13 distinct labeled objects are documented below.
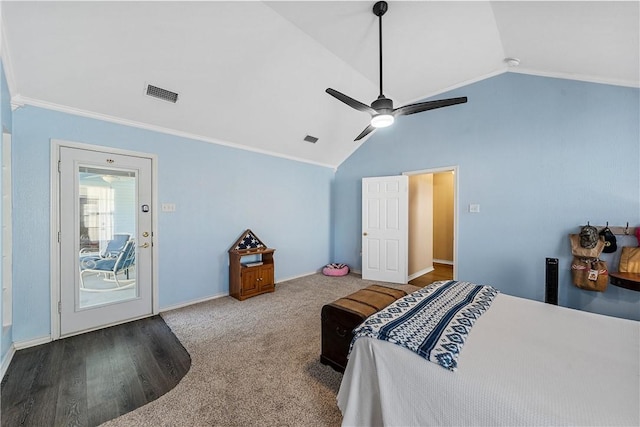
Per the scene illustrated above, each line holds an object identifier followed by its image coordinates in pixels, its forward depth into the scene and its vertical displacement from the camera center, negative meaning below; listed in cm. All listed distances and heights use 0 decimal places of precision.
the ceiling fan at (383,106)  230 +101
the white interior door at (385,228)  459 -29
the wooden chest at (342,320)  195 -86
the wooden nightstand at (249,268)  380 -89
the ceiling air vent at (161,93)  283 +138
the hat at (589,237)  287 -27
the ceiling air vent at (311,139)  454 +135
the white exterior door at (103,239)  270 -32
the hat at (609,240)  285 -31
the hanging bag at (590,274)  283 -70
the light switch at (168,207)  335 +6
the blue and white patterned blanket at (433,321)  128 -68
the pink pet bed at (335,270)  520 -121
